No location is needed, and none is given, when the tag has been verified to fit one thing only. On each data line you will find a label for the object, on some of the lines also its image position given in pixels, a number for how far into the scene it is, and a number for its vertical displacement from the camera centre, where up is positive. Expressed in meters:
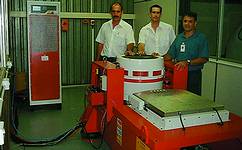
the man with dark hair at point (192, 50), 2.88 +0.02
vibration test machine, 1.83 -0.45
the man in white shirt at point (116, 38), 3.82 +0.19
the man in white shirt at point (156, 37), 3.45 +0.18
